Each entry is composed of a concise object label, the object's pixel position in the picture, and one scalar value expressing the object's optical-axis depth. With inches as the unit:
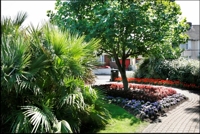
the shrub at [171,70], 605.8
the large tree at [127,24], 375.6
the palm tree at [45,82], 196.4
